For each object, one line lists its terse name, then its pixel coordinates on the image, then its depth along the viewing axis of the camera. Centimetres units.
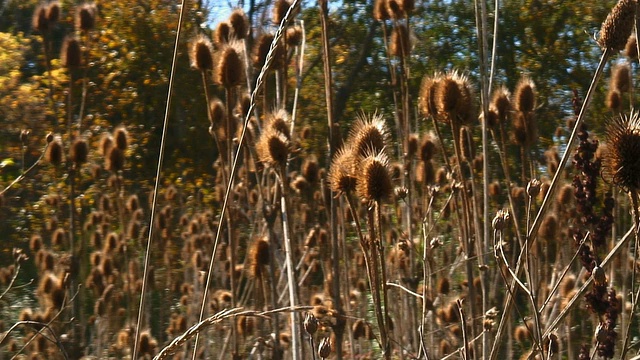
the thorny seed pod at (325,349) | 141
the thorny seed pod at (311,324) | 148
